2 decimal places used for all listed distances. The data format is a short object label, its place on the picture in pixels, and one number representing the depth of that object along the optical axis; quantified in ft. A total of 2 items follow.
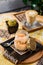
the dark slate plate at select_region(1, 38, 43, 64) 3.58
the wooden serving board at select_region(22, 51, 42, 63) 3.64
